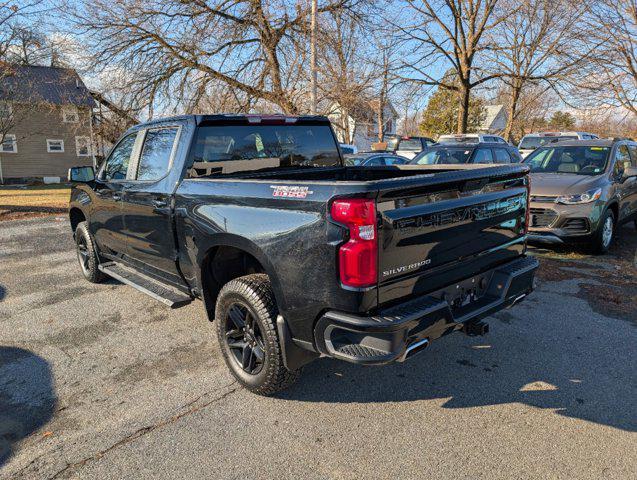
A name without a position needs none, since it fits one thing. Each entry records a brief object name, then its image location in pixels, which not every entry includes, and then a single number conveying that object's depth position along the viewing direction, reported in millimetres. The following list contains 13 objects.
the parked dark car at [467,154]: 10023
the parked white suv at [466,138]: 17422
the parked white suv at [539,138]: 18125
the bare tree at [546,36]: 17594
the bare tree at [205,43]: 15797
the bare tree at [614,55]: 16422
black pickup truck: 2568
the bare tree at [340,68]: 16261
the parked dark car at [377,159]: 14120
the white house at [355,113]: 20328
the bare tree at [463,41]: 19000
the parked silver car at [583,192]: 6914
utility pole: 14398
